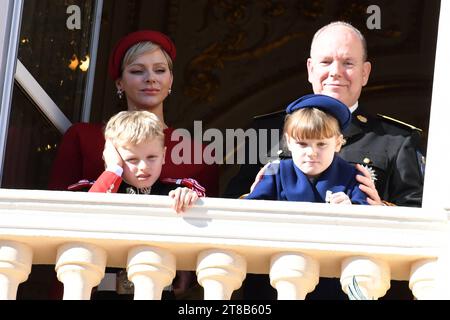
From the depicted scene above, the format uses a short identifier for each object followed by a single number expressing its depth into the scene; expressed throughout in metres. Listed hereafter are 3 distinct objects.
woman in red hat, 10.15
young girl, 9.21
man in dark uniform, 9.78
